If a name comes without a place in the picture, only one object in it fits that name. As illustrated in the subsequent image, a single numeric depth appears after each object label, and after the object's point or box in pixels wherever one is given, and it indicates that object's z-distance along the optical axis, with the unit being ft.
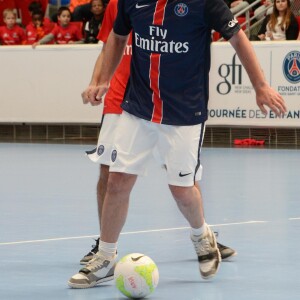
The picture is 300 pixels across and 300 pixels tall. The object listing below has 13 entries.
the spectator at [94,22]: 63.52
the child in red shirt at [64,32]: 65.51
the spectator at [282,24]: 56.44
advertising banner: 56.03
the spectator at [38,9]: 69.92
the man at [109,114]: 22.70
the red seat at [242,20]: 63.76
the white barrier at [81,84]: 56.34
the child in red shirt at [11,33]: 68.44
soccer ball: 18.58
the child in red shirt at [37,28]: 68.59
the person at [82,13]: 67.26
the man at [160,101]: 19.80
